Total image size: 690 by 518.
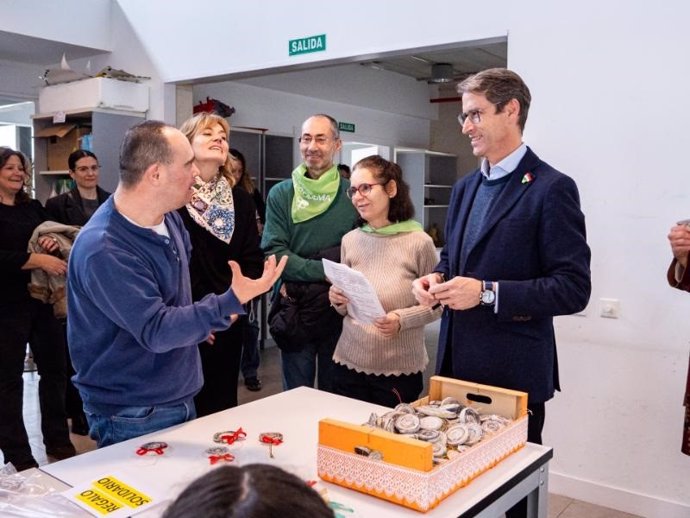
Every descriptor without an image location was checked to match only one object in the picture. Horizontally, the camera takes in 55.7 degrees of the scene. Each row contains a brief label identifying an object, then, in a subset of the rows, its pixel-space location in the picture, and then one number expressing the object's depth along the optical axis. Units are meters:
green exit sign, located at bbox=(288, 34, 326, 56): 3.76
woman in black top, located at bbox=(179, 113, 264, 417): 2.42
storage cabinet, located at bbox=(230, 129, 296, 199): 6.33
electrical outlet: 2.88
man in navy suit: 1.72
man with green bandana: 2.70
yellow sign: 1.28
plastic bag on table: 1.25
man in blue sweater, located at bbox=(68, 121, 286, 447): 1.57
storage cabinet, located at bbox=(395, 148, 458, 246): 8.79
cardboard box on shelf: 5.04
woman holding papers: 2.30
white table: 1.32
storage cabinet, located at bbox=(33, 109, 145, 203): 4.77
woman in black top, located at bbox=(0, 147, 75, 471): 3.11
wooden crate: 1.25
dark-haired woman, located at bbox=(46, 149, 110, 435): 3.68
